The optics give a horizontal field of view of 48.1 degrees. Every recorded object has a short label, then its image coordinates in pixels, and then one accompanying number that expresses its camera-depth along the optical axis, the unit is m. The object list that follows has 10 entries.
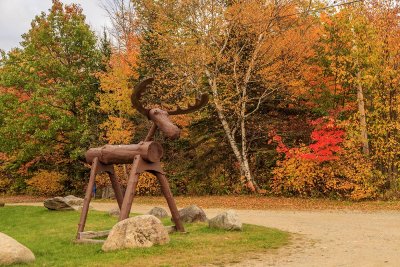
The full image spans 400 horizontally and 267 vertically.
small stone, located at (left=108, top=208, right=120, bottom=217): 16.93
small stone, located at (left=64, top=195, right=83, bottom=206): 20.22
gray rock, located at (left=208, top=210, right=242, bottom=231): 11.93
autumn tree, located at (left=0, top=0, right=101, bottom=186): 28.55
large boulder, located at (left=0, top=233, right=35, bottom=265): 8.06
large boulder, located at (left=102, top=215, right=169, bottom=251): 9.18
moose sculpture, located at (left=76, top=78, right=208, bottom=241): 10.61
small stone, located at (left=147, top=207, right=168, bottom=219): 15.56
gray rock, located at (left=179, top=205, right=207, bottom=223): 13.68
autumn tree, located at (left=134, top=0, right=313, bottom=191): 24.19
